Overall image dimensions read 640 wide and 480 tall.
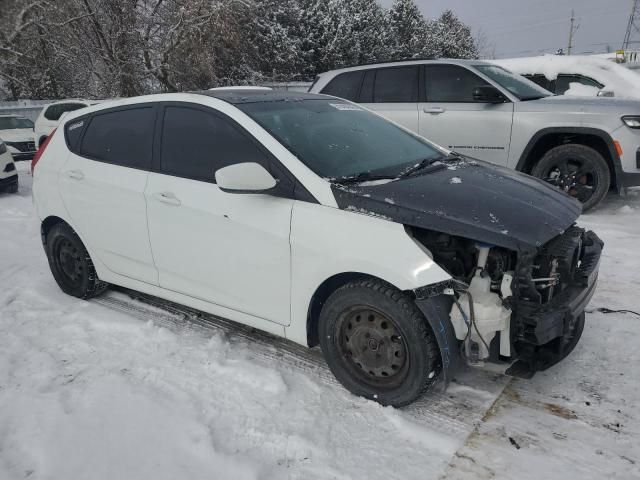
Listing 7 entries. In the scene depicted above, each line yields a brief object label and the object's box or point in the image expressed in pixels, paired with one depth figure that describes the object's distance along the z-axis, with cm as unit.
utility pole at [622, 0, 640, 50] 3929
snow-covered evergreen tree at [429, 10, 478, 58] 3841
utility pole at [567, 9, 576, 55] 7694
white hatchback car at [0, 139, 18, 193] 937
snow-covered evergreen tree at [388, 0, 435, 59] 3591
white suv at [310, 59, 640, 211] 597
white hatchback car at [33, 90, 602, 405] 258
